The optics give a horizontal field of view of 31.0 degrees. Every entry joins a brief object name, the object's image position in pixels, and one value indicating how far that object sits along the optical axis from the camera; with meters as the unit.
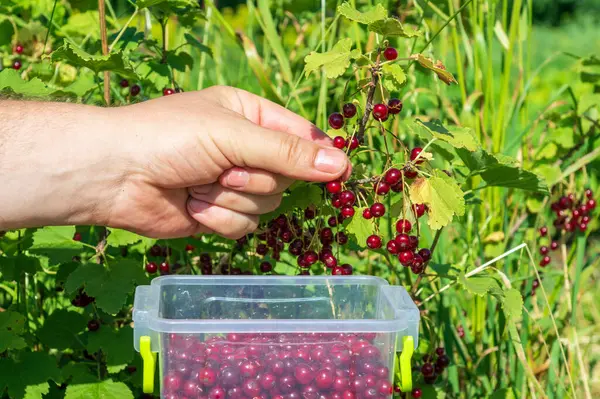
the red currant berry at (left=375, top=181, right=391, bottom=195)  0.56
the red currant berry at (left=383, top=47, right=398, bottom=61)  0.57
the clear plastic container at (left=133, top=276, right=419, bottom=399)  0.52
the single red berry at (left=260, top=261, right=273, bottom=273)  0.66
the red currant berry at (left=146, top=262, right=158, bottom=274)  0.70
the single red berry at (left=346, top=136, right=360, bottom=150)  0.58
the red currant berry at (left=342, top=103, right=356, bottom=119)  0.58
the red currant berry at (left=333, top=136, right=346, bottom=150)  0.58
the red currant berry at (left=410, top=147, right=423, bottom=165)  0.57
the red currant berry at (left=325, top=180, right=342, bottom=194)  0.57
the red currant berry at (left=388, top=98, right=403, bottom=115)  0.57
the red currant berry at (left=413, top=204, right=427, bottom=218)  0.56
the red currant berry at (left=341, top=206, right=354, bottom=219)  0.57
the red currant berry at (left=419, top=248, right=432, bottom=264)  0.61
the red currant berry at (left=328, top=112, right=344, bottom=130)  0.59
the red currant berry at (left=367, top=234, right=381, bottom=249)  0.58
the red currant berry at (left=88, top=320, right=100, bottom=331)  0.66
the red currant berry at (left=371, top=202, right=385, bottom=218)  0.57
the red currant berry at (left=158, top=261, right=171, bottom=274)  0.71
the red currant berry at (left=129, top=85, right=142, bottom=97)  0.73
